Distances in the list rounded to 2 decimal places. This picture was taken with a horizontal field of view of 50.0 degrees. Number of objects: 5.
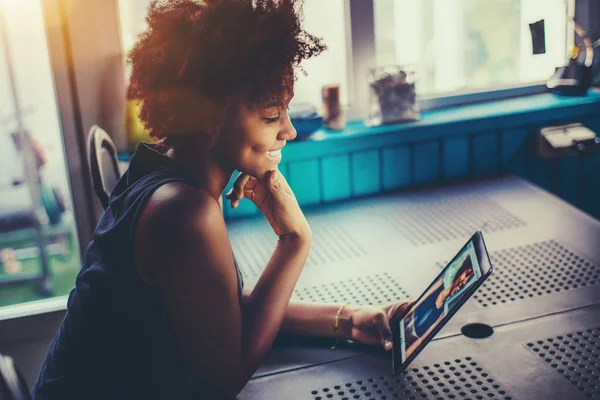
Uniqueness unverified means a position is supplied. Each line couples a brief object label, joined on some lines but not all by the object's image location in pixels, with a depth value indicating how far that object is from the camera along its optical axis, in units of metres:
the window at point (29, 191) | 3.60
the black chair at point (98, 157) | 1.44
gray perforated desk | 1.09
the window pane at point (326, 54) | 2.24
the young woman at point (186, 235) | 0.99
